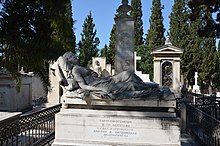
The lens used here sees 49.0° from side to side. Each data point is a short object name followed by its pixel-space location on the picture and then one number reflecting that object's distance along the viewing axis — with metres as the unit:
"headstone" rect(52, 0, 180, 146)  4.49
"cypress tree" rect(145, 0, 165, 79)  29.69
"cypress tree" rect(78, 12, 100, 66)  30.49
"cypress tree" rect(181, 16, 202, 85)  25.09
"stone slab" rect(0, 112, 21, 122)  4.96
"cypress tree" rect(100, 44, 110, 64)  30.92
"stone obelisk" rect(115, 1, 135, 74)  8.09
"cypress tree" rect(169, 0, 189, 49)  26.33
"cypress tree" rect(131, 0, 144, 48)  30.95
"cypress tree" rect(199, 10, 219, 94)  25.45
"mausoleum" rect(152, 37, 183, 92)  14.81
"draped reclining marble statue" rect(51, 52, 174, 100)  4.60
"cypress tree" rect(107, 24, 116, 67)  29.44
